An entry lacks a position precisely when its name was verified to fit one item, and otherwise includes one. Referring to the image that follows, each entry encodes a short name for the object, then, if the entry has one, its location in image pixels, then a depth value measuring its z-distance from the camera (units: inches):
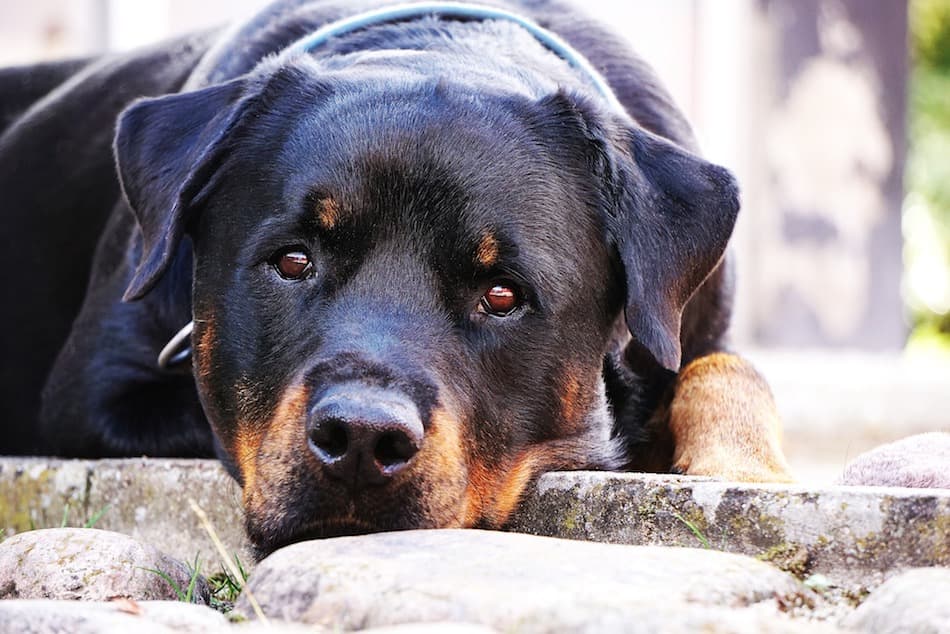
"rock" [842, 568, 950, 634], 76.4
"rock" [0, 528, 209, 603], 97.0
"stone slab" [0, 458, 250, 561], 128.0
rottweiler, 102.7
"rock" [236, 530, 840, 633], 72.0
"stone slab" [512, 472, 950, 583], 91.0
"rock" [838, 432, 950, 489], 109.8
